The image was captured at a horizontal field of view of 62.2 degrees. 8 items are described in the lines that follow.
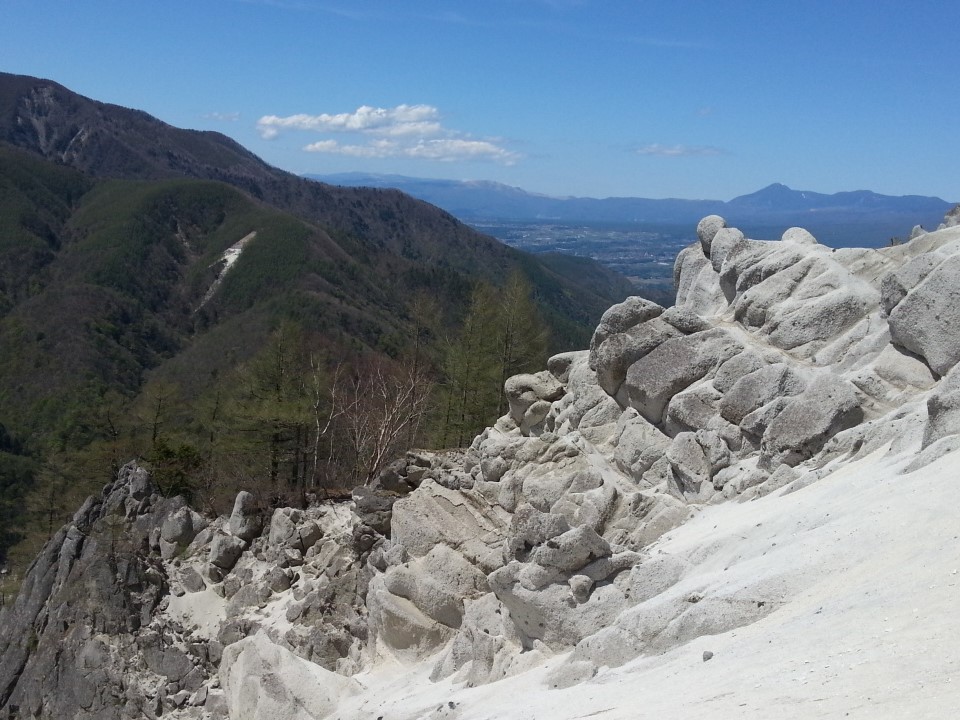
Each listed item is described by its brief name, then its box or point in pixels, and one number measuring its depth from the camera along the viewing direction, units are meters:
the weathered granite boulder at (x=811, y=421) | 13.68
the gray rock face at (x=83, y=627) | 17.72
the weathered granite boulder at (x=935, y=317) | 13.45
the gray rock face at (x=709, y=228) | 21.14
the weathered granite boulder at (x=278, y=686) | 14.09
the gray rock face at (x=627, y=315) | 18.69
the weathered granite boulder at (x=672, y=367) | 16.78
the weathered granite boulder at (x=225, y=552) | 20.28
